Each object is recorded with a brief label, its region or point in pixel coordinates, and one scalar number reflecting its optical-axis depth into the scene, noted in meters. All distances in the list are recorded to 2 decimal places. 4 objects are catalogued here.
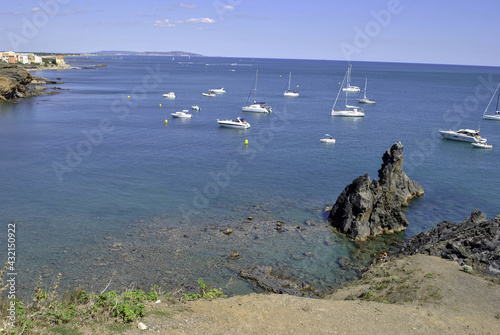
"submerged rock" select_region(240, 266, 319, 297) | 23.02
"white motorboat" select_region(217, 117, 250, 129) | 72.31
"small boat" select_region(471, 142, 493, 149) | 62.78
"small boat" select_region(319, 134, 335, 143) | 62.55
